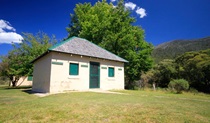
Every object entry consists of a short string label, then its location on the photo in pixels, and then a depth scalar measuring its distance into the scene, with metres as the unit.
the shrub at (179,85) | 13.38
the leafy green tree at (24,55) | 20.02
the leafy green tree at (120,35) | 23.88
